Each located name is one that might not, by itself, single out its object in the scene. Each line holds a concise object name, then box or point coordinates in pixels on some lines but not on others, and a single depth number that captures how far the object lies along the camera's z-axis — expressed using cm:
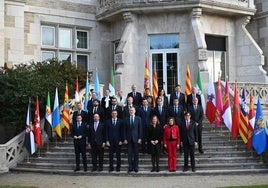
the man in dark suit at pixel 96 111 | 1528
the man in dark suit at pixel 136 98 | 1606
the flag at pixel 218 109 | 1689
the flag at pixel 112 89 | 1975
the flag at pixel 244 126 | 1542
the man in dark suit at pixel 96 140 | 1449
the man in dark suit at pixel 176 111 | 1479
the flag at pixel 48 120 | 1723
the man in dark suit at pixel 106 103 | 1545
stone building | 2158
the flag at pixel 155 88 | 1864
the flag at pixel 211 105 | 1745
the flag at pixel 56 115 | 1741
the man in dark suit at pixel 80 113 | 1525
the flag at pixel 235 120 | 1566
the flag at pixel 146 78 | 1850
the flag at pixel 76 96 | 1802
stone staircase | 1427
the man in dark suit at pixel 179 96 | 1605
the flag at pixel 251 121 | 1512
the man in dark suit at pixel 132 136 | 1409
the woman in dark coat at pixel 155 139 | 1405
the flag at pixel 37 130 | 1683
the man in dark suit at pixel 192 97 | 1602
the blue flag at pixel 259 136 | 1469
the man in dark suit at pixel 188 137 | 1395
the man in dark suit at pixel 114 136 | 1431
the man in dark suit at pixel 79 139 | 1479
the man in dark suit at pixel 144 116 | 1472
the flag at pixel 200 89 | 1836
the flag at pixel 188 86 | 1837
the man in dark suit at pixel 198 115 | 1498
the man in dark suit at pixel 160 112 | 1491
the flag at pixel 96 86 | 1904
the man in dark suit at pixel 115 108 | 1512
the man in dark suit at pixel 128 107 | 1484
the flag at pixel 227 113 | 1623
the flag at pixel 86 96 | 1796
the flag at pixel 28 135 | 1678
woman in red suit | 1404
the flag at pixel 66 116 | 1739
